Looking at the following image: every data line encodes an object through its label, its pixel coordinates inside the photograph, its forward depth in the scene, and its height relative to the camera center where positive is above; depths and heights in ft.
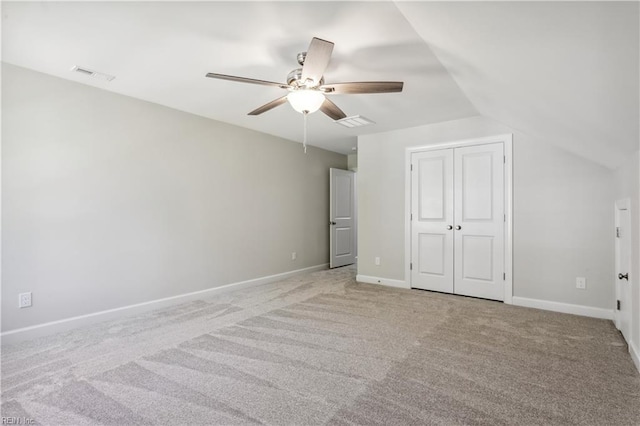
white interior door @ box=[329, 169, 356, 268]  20.43 -0.25
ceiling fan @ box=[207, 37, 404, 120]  6.79 +2.99
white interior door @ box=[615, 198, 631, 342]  8.59 -1.58
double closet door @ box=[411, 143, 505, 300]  13.08 -0.29
